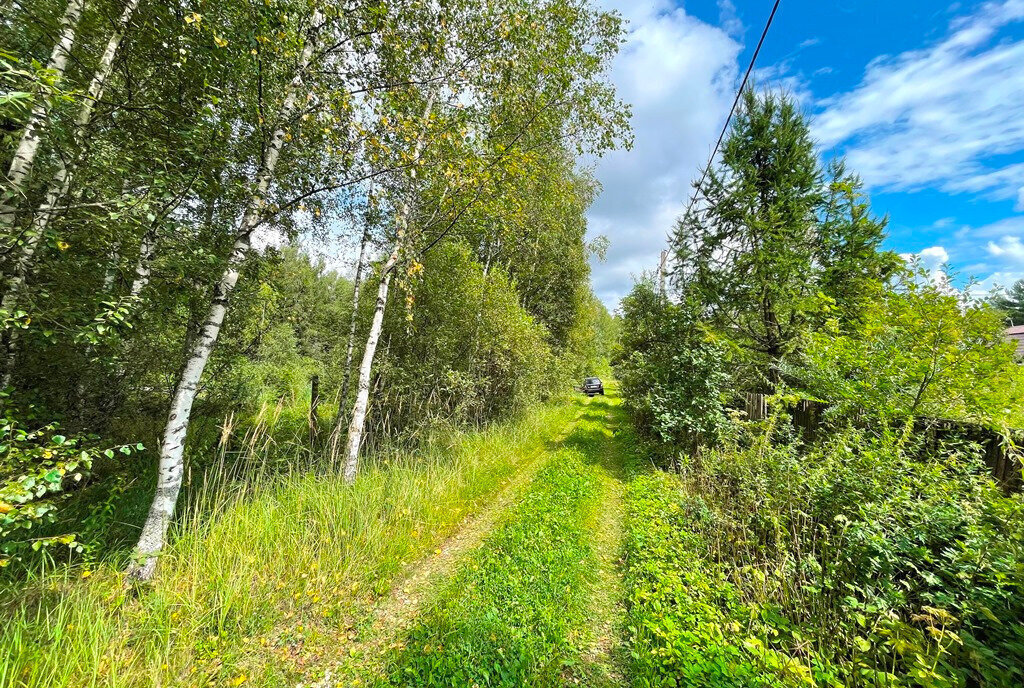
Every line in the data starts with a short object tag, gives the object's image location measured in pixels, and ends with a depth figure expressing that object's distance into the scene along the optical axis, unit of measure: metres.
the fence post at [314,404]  4.92
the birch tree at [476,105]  4.87
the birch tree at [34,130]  2.22
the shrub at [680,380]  7.14
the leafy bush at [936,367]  3.82
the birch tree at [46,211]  2.52
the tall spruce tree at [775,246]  7.19
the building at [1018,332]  17.68
